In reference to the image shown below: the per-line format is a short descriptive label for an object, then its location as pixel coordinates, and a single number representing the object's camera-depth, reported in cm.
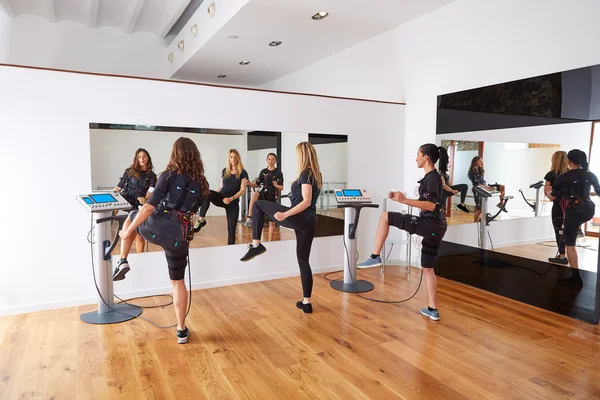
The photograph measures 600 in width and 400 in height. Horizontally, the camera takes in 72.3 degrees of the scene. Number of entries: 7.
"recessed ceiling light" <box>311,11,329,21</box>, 488
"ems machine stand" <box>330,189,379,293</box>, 421
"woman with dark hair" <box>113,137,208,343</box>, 279
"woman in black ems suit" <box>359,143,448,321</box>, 333
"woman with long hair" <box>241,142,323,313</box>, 346
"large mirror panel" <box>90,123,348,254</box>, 384
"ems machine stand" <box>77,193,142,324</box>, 329
